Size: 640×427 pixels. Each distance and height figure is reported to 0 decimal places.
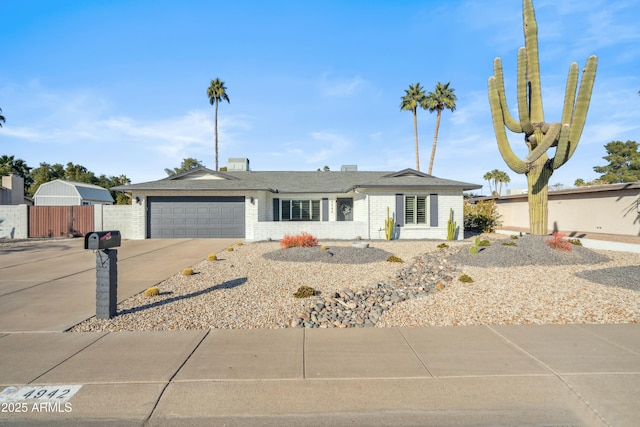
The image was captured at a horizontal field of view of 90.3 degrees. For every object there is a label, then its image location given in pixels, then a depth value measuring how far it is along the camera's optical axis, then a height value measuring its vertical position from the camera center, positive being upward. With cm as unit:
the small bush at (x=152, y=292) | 715 -171
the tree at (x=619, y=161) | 3967 +699
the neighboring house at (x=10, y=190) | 2720 +230
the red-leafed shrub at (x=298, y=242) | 1338 -112
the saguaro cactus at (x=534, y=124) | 1277 +379
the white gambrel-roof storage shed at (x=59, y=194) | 3441 +243
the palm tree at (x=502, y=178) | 6414 +746
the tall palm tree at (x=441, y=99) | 3356 +1227
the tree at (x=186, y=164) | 5929 +974
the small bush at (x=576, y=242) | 1333 -119
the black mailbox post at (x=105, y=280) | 573 -115
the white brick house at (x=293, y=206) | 1814 +57
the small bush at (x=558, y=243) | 1117 -103
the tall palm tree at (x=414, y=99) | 3453 +1263
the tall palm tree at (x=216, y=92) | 3869 +1513
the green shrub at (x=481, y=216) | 2183 -10
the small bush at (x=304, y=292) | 700 -171
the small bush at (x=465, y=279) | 822 -166
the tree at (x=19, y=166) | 4691 +840
